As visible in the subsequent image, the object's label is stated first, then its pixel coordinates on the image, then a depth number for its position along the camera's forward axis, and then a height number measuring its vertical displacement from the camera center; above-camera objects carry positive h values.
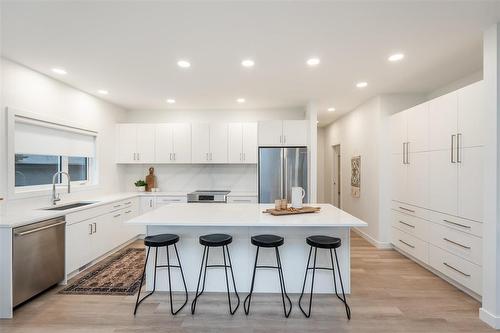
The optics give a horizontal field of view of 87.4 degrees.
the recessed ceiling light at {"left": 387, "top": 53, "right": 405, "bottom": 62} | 2.89 +1.24
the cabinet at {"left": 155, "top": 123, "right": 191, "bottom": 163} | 5.34 +0.50
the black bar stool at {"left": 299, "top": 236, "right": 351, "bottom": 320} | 2.42 -0.72
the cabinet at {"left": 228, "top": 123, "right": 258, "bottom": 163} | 5.27 +0.48
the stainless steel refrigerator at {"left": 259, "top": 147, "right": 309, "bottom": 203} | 4.82 -0.11
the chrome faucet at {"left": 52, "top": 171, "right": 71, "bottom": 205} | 3.46 -0.35
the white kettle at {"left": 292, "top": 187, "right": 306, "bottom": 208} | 3.01 -0.35
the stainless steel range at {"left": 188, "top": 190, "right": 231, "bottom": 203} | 4.88 -0.56
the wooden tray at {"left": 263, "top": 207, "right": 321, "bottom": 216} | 2.80 -0.48
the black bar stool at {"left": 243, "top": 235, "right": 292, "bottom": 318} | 2.46 -0.73
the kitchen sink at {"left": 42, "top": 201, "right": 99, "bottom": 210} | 3.45 -0.54
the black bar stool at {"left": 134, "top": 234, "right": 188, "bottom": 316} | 2.50 -0.72
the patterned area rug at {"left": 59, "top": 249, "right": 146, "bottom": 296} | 2.94 -1.38
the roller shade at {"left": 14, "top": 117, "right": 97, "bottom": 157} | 3.24 +0.41
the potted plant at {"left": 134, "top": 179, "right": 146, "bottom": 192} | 5.39 -0.37
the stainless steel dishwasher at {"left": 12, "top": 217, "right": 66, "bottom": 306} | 2.48 -0.92
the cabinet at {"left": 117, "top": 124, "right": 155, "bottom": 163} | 5.32 +0.46
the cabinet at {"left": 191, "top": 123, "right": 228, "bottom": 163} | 5.30 +0.47
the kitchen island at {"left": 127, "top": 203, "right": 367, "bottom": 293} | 2.84 -0.98
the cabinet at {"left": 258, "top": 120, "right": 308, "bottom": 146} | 5.05 +0.66
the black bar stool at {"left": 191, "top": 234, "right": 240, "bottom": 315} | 2.50 -0.87
